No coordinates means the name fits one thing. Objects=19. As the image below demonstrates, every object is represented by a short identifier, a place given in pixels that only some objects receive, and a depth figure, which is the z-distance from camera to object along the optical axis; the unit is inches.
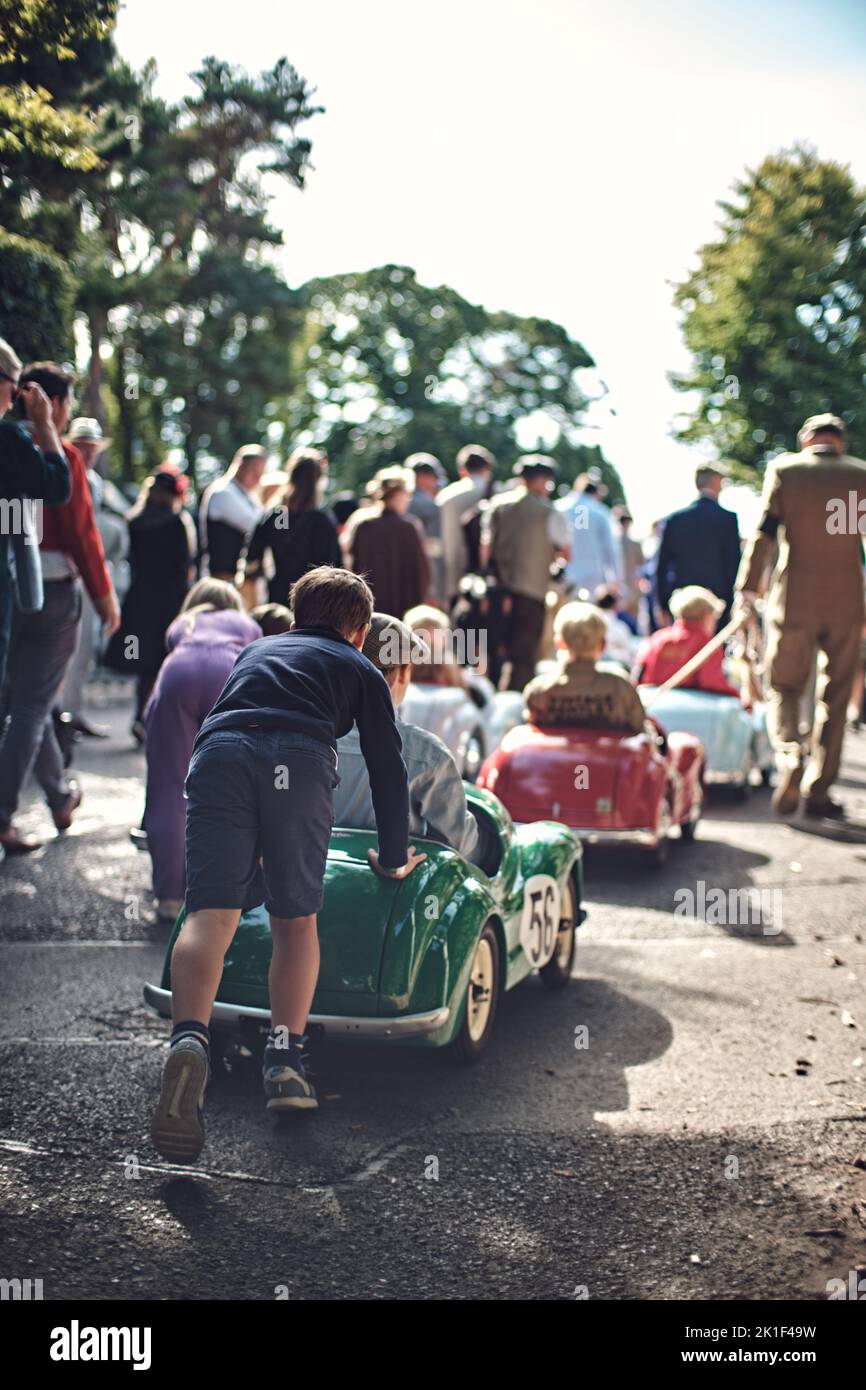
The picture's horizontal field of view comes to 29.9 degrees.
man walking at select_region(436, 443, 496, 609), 531.8
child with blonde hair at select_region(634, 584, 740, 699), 442.3
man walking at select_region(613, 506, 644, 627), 776.3
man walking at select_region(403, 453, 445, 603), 534.0
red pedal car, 325.7
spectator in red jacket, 303.4
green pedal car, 184.5
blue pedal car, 430.0
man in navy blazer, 500.1
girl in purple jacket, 256.4
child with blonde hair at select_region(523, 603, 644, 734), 334.6
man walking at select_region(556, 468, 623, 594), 604.1
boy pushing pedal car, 168.2
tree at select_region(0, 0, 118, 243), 225.8
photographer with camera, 256.4
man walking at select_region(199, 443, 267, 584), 429.1
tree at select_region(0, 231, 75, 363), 294.0
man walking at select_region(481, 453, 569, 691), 493.0
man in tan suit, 390.9
